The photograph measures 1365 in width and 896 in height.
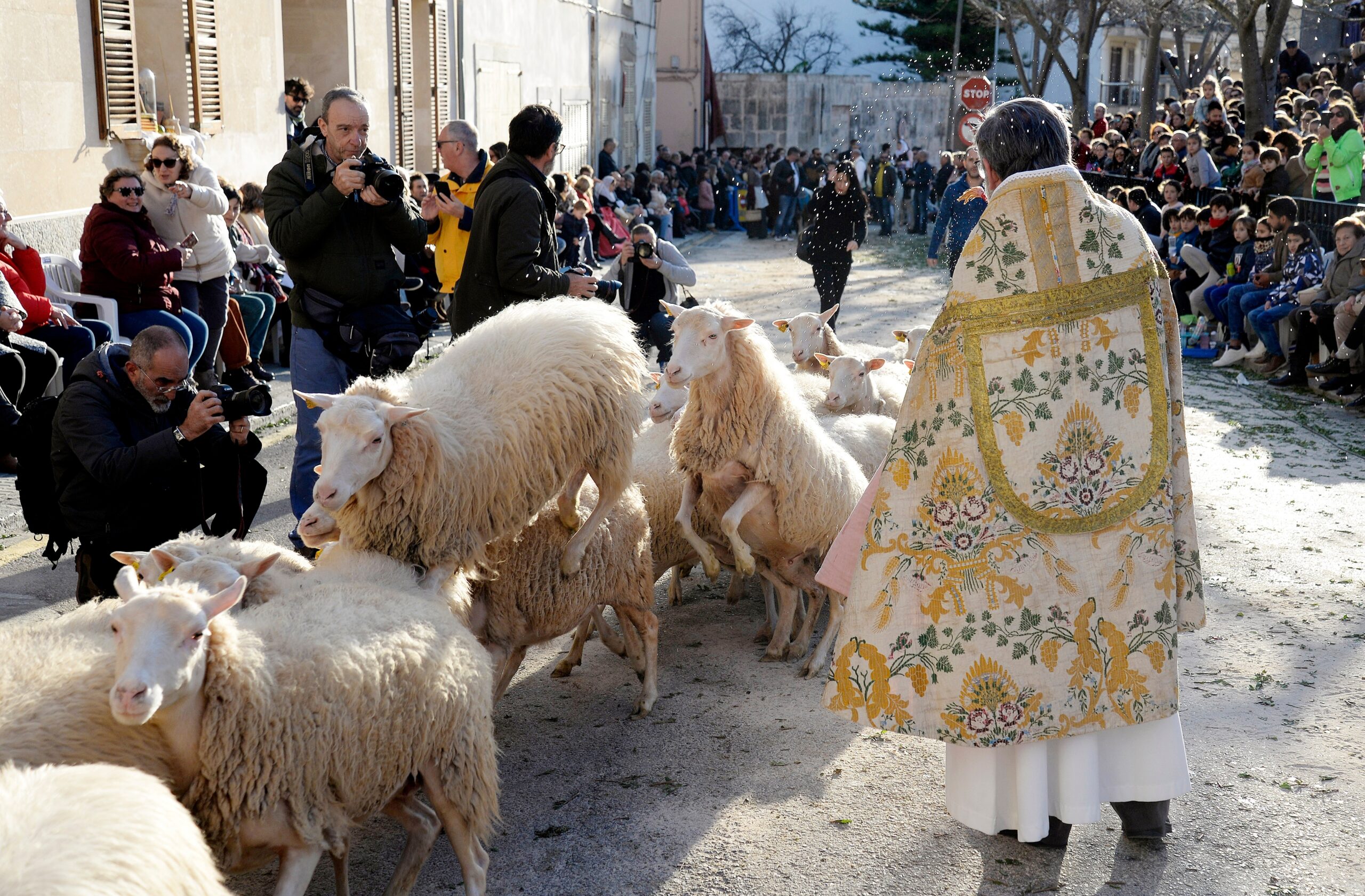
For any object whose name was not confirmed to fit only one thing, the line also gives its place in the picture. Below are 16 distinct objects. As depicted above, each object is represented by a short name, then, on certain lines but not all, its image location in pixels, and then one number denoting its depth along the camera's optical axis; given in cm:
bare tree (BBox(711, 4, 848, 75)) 5347
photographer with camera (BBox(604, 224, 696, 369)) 906
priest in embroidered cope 339
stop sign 2100
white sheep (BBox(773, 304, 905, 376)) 760
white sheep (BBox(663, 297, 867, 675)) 522
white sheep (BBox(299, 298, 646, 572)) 385
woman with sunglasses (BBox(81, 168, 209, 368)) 745
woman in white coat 801
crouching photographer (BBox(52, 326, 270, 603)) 441
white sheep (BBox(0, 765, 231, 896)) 209
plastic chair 772
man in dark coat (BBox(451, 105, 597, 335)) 514
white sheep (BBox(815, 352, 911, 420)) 654
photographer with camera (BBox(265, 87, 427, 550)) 493
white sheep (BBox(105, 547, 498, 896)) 293
